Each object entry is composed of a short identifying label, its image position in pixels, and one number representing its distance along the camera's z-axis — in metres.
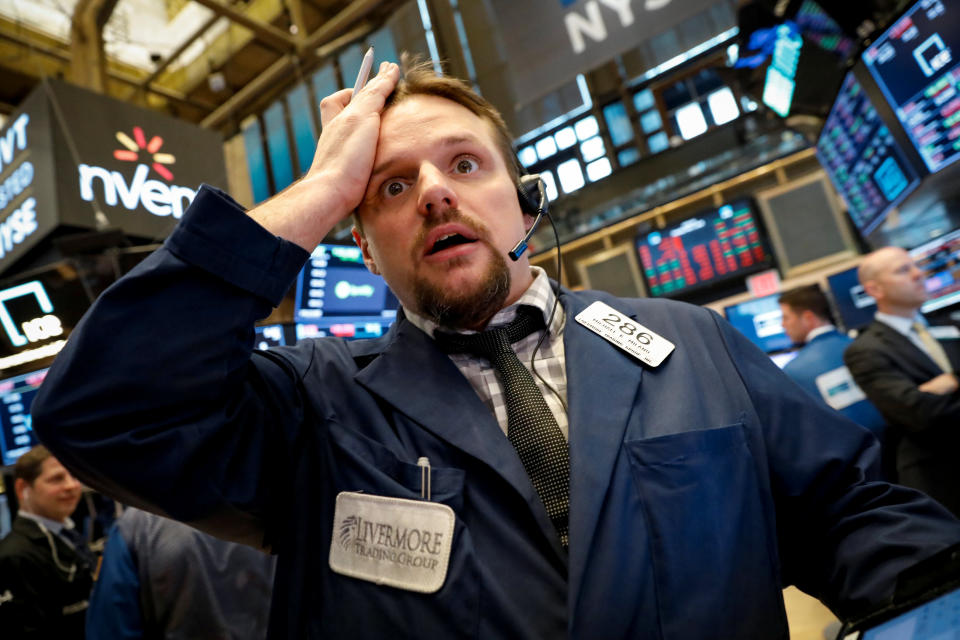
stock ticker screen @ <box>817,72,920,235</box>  2.50
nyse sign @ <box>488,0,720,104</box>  2.71
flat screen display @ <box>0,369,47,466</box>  3.55
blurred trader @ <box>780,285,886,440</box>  2.98
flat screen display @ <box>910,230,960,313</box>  2.62
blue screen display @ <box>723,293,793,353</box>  4.96
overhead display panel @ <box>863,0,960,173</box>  1.95
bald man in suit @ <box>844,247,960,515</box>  2.52
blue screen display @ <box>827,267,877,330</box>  4.58
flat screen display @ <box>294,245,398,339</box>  3.31
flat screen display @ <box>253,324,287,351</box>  3.21
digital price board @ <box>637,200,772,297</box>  5.19
